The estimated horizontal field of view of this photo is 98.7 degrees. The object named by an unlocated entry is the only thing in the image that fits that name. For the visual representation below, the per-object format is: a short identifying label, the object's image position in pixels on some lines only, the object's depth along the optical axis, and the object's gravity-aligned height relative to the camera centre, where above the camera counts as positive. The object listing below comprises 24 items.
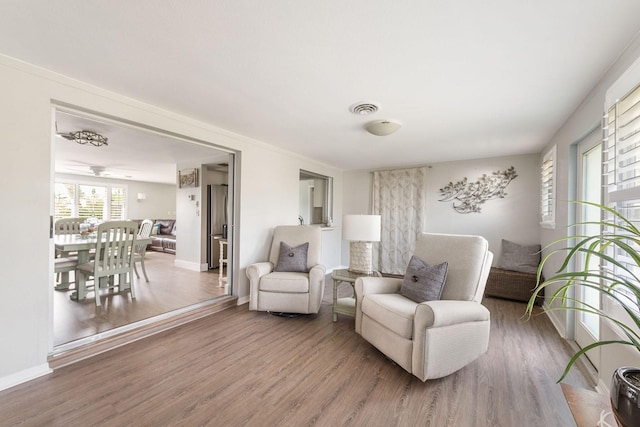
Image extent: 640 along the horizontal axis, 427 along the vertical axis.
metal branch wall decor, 4.42 +0.40
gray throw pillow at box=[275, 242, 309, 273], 3.39 -0.58
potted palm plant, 0.79 -0.52
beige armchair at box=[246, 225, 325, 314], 3.10 -0.88
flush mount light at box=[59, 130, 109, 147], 3.49 +0.96
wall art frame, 5.41 +0.67
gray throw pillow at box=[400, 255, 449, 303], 2.30 -0.59
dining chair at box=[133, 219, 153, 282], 3.99 -0.54
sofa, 7.22 -0.69
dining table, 3.27 -0.43
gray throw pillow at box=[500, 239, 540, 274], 3.97 -0.64
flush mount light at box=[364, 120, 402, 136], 2.85 +0.91
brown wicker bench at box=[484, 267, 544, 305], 3.74 -0.99
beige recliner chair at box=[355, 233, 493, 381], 1.91 -0.78
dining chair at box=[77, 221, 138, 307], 3.26 -0.56
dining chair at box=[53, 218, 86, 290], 3.54 -0.66
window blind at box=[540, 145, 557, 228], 3.12 +0.31
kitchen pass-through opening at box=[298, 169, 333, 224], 5.51 +0.28
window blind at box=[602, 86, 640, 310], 1.48 +0.33
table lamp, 2.93 -0.26
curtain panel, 5.11 +0.03
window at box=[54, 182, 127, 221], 7.02 +0.27
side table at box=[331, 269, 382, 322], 2.97 -1.02
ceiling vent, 2.47 +0.98
